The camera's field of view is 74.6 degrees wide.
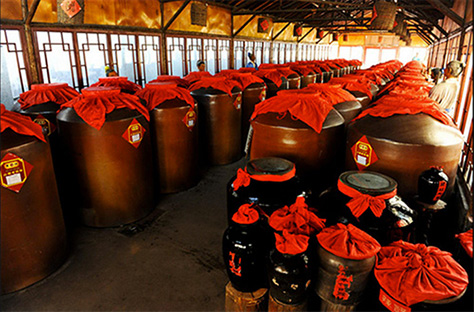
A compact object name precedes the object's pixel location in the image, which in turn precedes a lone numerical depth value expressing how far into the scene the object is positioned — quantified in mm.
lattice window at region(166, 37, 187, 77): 8211
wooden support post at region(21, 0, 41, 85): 4641
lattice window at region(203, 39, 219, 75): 9969
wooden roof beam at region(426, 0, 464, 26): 6129
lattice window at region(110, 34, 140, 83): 6563
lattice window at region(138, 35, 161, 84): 7328
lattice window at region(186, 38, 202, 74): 9023
